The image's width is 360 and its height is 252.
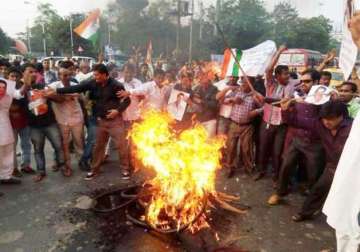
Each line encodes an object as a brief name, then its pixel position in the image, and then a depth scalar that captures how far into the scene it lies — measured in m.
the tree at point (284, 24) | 42.72
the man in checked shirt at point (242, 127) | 6.63
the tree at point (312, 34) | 44.31
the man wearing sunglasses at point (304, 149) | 5.23
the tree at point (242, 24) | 37.50
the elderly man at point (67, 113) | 6.50
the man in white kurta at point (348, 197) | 2.00
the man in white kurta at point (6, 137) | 5.86
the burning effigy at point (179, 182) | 4.59
